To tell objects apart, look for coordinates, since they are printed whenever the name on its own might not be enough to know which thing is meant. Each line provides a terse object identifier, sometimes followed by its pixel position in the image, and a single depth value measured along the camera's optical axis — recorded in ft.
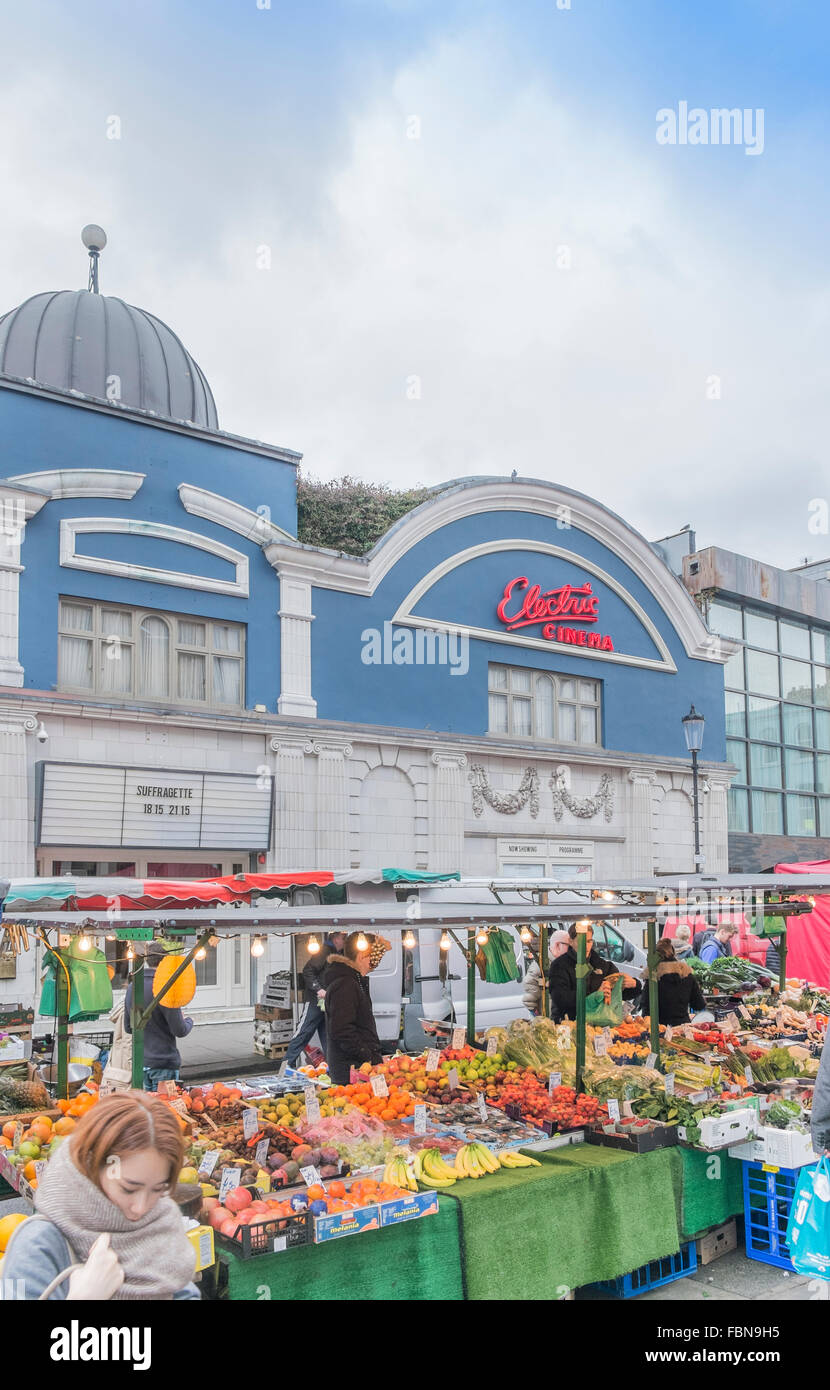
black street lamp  62.08
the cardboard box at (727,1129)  23.27
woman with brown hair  10.54
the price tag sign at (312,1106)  23.38
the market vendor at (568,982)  36.86
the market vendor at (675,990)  34.63
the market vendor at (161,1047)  32.35
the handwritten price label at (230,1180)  18.66
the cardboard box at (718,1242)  23.65
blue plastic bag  15.90
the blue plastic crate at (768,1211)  23.29
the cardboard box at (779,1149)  23.54
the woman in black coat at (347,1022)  30.19
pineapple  26.04
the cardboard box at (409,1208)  17.80
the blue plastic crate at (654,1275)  21.85
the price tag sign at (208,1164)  19.70
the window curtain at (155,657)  60.08
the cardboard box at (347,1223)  16.98
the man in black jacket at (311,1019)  40.19
